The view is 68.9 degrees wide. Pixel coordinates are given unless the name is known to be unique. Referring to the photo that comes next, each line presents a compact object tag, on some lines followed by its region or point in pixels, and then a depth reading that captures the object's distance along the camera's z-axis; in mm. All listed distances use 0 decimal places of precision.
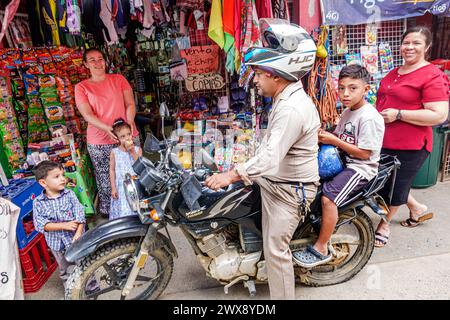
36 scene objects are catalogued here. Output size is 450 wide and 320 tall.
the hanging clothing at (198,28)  4109
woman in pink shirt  3439
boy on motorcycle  2439
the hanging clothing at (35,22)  4184
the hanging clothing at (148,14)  4074
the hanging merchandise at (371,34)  4276
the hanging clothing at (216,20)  3514
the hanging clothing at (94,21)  3789
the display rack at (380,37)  4281
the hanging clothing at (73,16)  3674
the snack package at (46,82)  4102
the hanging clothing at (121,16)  3953
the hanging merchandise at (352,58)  4312
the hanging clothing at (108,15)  3922
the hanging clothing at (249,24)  3436
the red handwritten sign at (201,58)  4328
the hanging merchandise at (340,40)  4164
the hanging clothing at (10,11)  2602
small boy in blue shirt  2680
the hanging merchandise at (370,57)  4332
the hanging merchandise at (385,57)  4413
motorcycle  2117
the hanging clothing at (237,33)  3479
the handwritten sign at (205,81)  4438
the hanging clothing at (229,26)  3480
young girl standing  3268
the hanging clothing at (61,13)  3783
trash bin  4195
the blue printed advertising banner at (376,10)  3627
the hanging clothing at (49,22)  3941
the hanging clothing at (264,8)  3459
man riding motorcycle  1935
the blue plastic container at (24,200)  2869
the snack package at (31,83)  4074
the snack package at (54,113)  4160
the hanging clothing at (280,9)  3555
